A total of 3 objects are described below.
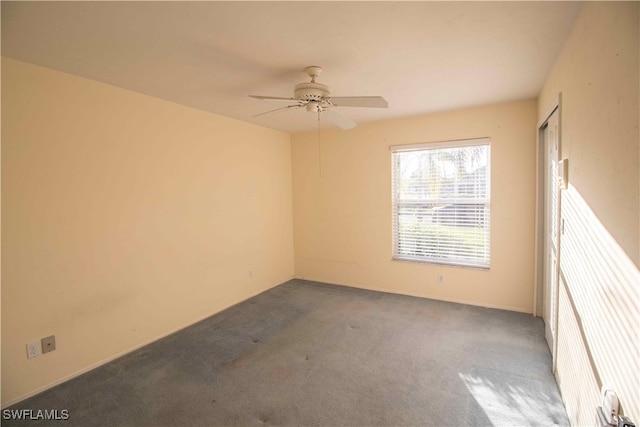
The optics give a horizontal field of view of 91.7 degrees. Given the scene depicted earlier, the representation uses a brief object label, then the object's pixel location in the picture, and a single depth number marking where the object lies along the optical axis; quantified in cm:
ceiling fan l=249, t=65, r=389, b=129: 226
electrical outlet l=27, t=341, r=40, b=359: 226
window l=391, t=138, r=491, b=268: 376
